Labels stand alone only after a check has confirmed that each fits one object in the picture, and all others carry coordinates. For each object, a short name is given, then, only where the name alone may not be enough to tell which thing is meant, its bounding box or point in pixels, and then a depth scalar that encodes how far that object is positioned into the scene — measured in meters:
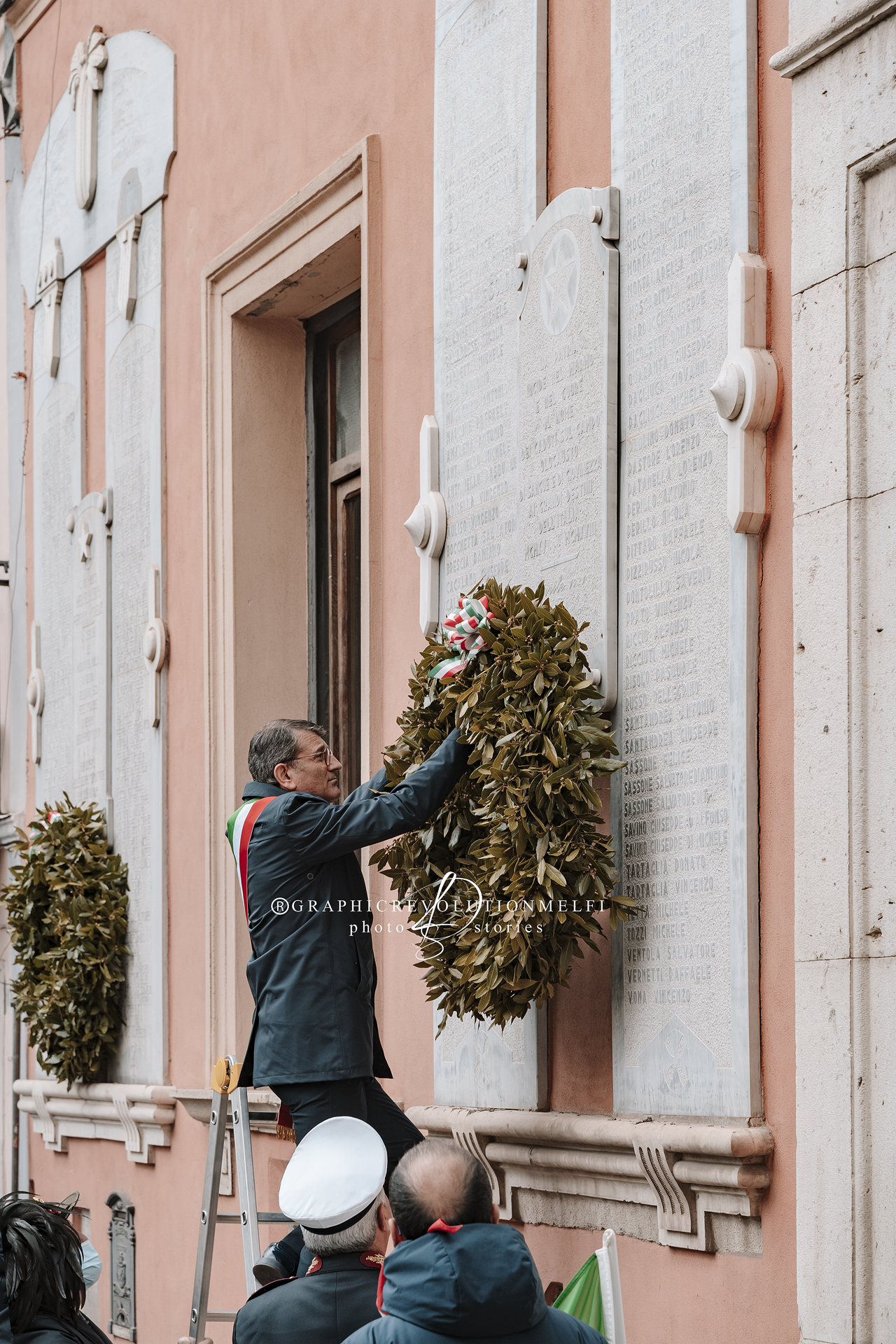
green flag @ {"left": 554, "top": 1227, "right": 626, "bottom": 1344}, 8.73
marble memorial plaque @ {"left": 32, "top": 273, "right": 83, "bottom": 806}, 20.09
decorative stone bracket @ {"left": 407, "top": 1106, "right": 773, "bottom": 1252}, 8.95
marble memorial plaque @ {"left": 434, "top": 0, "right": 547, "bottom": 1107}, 11.59
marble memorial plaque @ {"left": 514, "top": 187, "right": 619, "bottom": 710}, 10.46
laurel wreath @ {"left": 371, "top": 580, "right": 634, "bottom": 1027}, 9.72
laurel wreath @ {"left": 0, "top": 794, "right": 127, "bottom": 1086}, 17.87
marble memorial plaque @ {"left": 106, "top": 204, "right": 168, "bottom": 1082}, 17.41
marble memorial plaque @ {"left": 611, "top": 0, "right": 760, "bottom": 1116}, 9.21
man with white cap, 7.57
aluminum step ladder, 11.56
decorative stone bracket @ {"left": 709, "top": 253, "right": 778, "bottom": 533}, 9.19
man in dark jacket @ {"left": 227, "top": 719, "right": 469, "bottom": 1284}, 10.34
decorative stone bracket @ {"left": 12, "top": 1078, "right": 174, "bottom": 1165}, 16.89
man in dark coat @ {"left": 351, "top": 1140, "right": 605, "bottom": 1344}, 6.28
